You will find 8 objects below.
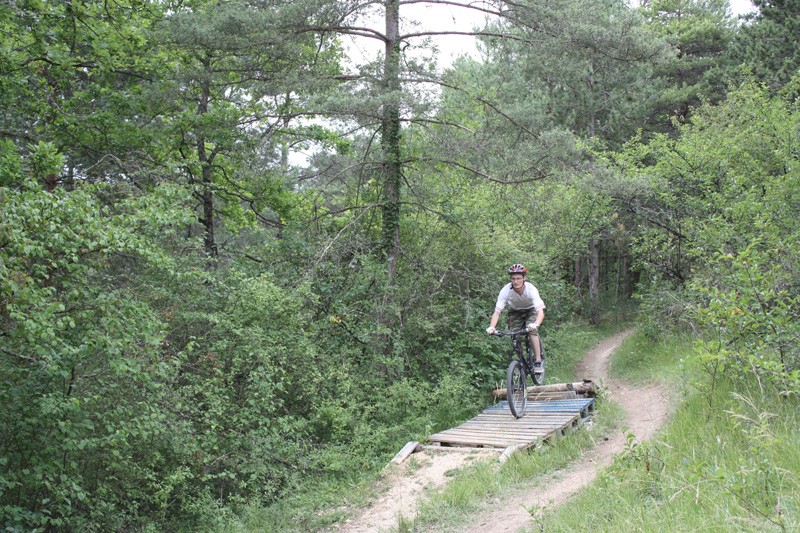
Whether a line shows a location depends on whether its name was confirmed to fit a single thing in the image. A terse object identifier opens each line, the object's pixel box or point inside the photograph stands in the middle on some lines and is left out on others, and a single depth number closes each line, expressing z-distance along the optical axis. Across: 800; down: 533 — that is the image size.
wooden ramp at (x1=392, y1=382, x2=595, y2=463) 7.52
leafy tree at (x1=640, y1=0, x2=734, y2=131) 23.33
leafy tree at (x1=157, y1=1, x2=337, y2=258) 9.93
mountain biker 8.48
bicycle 8.56
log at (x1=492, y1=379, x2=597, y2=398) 9.71
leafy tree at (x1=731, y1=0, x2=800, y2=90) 16.98
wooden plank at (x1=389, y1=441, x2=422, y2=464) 7.55
